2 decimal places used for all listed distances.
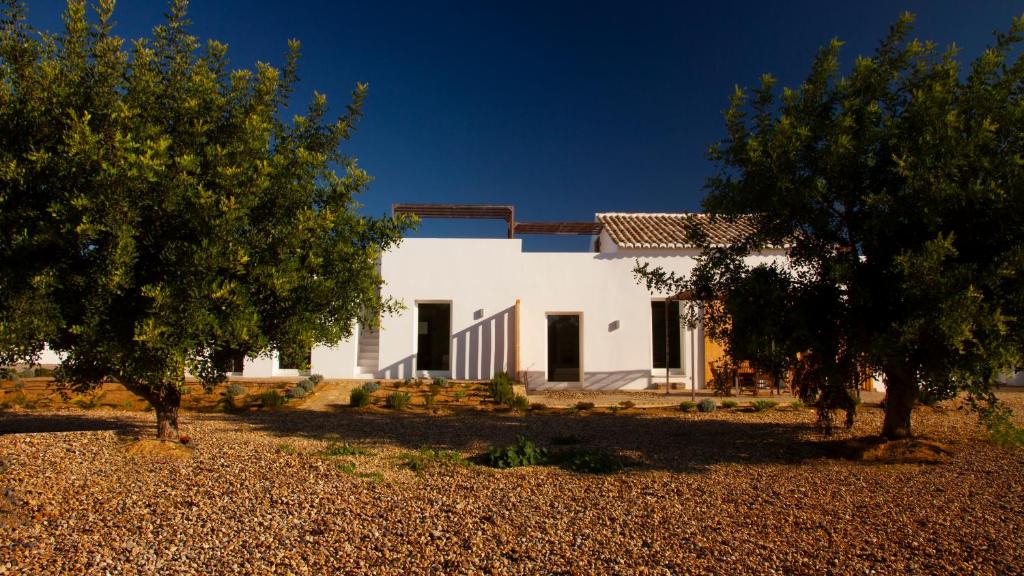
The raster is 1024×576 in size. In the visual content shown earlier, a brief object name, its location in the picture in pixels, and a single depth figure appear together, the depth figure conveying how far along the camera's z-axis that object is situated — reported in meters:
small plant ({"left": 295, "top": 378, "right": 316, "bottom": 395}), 14.19
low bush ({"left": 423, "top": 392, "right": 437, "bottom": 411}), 12.91
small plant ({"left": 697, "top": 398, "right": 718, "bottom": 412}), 12.49
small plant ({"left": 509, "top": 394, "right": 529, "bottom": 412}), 12.77
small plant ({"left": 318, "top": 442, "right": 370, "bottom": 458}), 8.04
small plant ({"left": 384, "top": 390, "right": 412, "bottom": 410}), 12.64
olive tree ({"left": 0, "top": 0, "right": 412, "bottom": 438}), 6.07
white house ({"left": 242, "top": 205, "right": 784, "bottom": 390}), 16.48
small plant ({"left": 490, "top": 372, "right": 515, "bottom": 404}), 13.07
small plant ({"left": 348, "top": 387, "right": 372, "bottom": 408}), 12.88
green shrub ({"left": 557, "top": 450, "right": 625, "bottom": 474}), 7.46
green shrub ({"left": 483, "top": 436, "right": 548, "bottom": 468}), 7.61
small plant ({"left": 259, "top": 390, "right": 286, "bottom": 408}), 12.65
